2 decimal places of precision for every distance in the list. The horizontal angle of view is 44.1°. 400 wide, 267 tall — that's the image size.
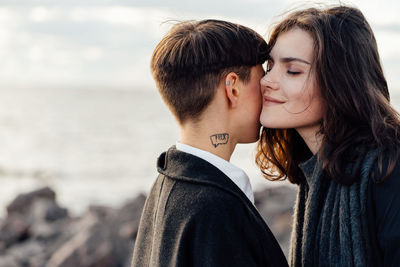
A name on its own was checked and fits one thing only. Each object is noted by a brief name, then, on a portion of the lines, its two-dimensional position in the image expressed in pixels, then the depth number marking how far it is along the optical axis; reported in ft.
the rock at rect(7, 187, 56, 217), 37.37
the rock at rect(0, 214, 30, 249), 31.37
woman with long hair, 7.39
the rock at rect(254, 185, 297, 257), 22.75
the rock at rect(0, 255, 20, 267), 26.25
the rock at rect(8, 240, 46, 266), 27.14
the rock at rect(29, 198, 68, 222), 35.26
